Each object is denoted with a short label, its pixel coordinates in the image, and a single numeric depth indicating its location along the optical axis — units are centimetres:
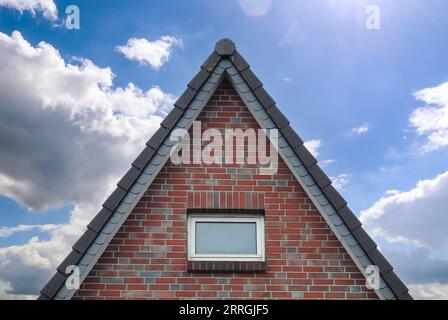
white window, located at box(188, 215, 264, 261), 682
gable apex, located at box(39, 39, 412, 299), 634
